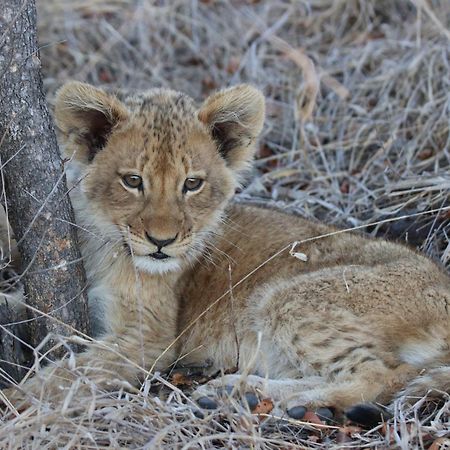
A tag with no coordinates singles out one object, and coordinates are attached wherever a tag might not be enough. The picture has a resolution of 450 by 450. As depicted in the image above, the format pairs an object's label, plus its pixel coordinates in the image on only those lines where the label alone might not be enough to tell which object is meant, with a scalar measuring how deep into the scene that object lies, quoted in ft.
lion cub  32.37
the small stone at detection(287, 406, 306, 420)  30.94
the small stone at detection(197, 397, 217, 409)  30.86
